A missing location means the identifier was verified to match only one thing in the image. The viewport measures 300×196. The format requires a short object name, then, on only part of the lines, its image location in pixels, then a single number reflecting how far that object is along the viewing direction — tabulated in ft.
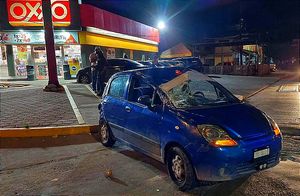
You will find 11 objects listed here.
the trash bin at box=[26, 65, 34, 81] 50.16
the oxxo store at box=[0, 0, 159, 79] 49.69
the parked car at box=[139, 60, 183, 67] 48.09
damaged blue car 9.69
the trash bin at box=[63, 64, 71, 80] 50.98
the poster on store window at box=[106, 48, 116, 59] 62.90
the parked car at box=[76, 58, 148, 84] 32.80
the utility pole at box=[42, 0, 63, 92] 33.49
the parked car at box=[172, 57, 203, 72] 56.88
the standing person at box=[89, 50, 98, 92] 31.12
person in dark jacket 30.71
